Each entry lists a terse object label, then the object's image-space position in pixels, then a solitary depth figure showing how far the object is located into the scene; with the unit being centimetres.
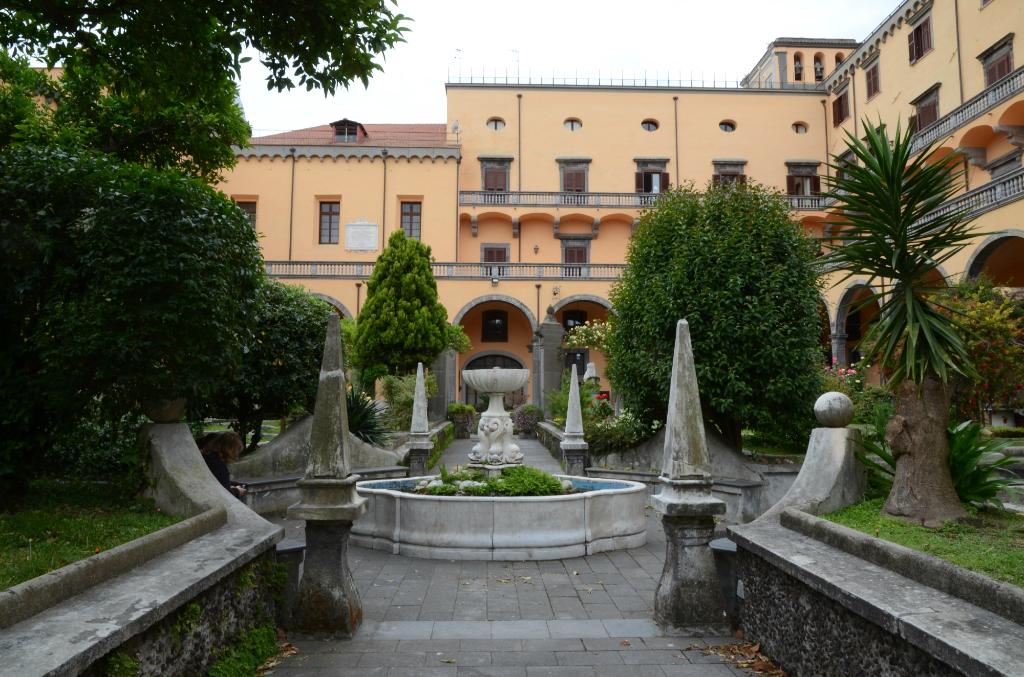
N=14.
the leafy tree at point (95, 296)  498
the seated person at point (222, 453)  679
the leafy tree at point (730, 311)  1000
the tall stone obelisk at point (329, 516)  467
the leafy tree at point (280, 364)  1016
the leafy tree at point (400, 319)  2247
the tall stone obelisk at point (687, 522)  477
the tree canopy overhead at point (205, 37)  514
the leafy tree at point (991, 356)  1152
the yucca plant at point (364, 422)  1215
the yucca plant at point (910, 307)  456
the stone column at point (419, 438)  1271
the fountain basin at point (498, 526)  698
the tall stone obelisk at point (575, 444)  1209
